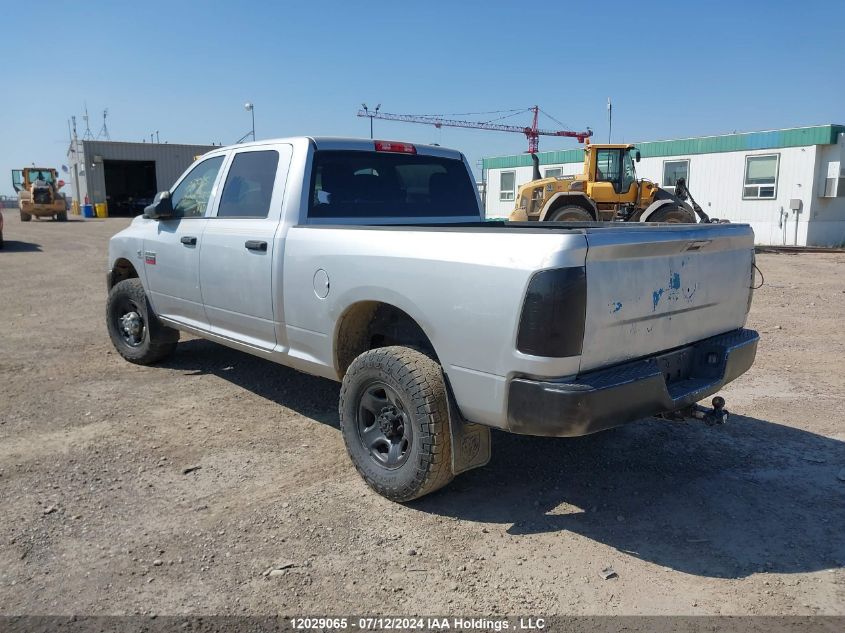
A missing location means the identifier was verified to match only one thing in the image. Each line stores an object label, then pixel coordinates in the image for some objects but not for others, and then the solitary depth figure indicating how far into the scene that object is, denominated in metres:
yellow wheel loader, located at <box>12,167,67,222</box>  35.38
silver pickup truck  3.01
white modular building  22.38
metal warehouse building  43.06
